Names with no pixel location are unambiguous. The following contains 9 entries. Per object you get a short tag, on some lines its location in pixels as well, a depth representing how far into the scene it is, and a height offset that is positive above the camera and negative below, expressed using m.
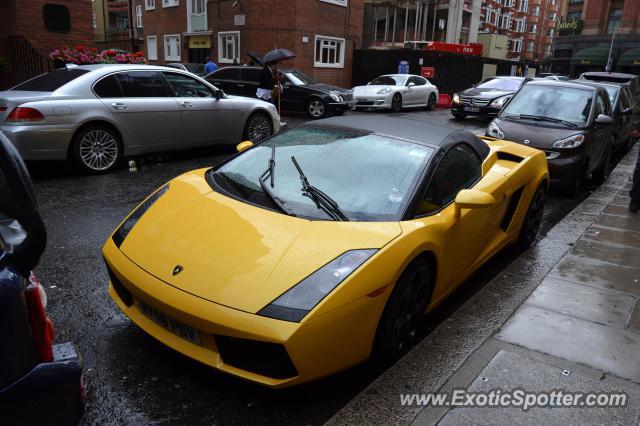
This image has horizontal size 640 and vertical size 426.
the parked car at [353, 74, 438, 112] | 18.05 -0.92
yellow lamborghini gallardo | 2.42 -0.99
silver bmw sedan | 6.43 -0.82
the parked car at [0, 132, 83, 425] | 1.52 -0.86
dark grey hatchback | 7.22 -0.75
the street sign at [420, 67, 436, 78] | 25.28 -0.13
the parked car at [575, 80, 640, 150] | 9.59 -0.58
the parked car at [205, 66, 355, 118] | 15.81 -0.88
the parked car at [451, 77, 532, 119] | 16.12 -0.82
